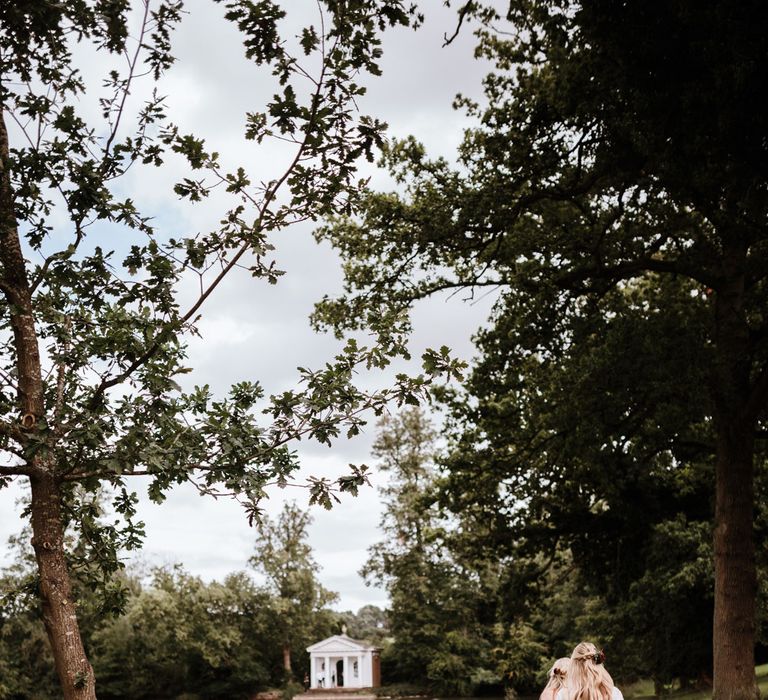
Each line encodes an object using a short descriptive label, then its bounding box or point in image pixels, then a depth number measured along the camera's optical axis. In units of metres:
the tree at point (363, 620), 92.12
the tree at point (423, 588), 43.47
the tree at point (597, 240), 11.46
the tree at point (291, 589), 49.25
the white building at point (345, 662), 56.50
